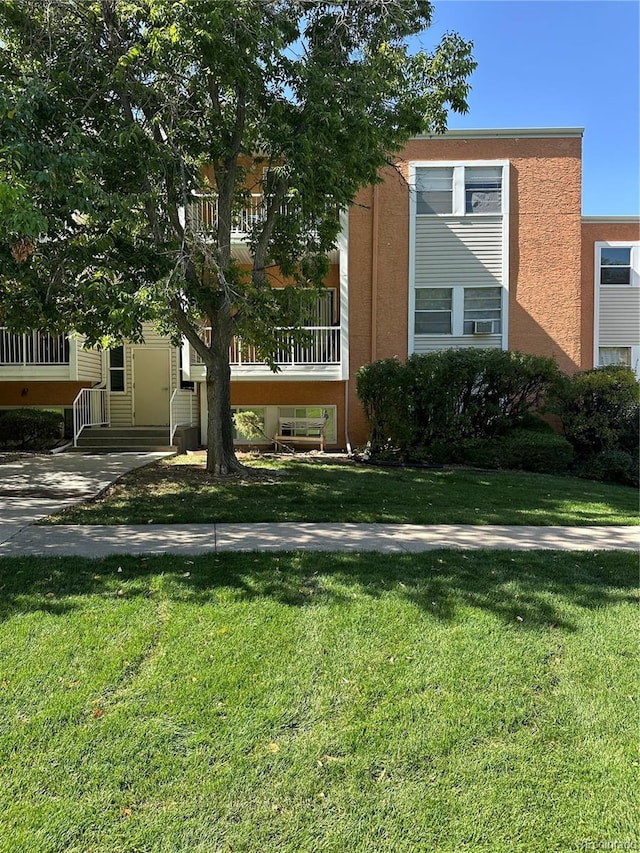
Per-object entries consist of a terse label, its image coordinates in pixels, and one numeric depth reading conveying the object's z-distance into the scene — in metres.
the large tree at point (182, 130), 6.70
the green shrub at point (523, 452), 11.78
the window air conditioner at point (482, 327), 15.28
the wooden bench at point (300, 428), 14.90
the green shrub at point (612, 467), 11.55
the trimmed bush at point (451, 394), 11.95
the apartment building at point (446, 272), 15.02
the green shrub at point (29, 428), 13.55
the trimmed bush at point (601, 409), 12.09
